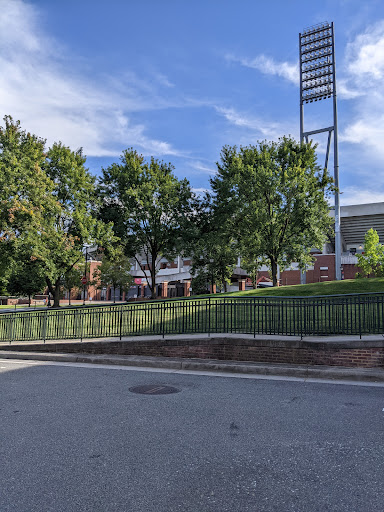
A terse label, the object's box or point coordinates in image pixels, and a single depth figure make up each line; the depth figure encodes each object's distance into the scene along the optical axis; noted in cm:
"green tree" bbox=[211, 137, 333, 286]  2888
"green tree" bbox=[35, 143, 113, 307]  2977
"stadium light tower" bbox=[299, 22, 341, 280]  4888
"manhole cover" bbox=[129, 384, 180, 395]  766
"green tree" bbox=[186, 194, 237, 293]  3013
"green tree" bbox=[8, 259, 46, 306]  3064
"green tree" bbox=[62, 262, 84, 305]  3678
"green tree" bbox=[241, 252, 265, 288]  3119
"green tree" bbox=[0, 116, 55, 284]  2870
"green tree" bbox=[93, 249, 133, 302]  5416
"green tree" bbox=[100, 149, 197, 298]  3155
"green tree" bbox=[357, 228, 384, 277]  4941
